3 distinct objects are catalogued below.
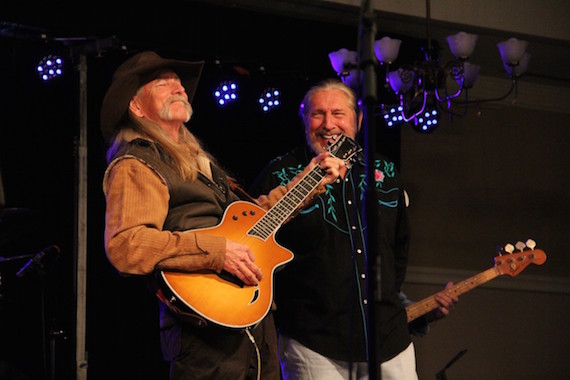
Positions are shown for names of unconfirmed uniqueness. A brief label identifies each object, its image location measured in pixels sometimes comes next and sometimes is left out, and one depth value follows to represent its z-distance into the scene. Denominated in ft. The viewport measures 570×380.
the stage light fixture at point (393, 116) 19.66
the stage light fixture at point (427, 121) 19.40
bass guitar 15.53
